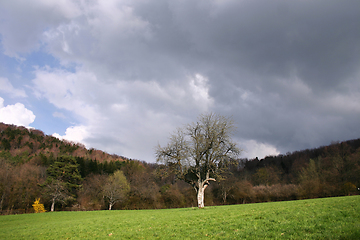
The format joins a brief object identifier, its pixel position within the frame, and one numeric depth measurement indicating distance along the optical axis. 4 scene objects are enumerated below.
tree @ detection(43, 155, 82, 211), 64.12
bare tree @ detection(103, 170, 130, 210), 71.31
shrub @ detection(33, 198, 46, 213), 61.69
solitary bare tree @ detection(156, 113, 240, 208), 34.91
